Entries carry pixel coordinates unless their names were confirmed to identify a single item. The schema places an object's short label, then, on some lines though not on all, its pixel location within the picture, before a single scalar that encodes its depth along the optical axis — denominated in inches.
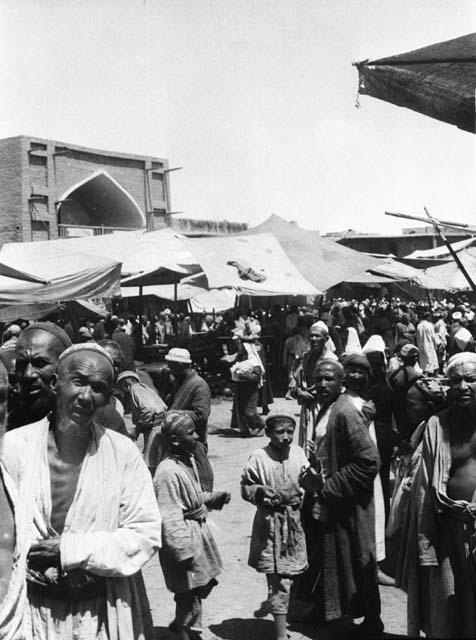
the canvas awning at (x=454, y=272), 392.8
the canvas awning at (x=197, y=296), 920.5
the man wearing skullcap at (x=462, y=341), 445.1
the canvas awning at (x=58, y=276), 364.5
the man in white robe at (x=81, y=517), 92.7
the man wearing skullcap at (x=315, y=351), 364.2
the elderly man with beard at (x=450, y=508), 140.6
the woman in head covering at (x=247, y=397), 407.8
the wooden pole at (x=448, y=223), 209.6
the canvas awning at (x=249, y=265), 476.4
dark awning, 173.8
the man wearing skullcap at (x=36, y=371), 132.7
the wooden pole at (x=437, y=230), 194.2
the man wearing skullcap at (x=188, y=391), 229.1
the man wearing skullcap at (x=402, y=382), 229.0
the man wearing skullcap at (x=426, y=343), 542.6
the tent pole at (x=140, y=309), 599.5
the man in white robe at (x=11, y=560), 79.7
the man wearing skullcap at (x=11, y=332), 335.6
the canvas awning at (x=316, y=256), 514.3
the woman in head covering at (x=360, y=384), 181.6
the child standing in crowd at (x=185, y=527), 148.4
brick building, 1072.8
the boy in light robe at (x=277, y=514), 159.9
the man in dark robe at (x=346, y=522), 157.6
